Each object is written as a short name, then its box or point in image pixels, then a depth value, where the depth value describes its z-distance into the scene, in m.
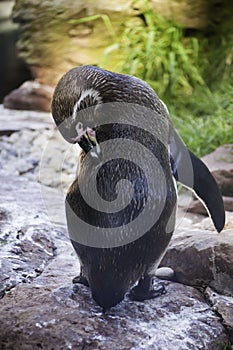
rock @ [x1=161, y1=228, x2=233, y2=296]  5.15
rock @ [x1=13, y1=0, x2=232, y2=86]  13.62
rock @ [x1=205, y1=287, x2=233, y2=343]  4.73
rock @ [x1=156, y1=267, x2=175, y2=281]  5.39
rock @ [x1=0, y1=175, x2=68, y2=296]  5.22
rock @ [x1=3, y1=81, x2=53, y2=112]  13.58
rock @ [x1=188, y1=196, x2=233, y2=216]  7.97
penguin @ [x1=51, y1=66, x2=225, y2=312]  4.14
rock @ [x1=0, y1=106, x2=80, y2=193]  10.14
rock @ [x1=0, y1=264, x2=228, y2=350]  4.27
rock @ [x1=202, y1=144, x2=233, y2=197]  8.14
